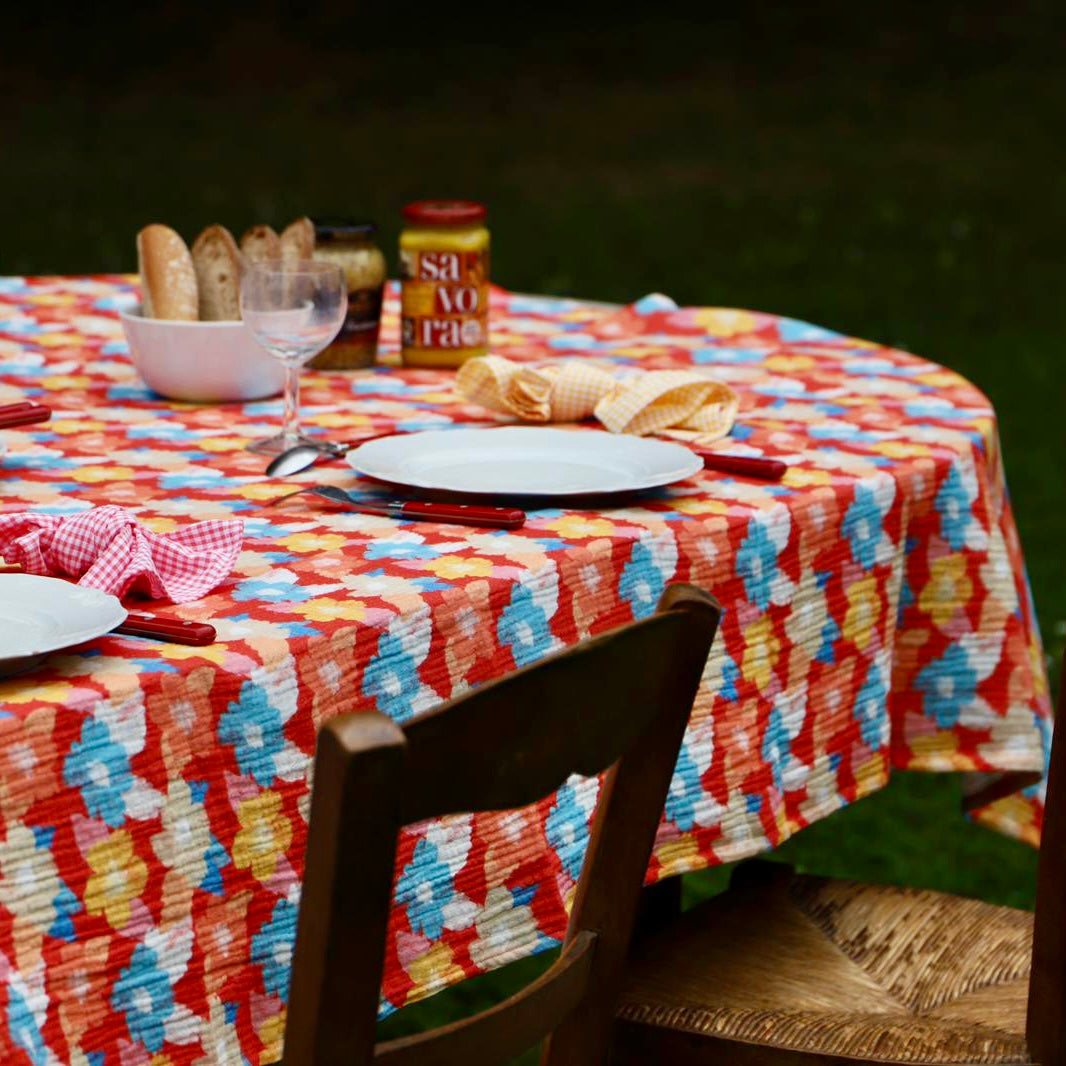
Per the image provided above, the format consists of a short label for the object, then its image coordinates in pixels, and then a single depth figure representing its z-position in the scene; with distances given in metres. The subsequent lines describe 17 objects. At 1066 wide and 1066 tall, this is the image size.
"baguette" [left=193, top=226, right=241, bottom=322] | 2.98
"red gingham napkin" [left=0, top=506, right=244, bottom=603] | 2.45
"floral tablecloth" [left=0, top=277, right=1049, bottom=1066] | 2.34
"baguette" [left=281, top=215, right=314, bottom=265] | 3.01
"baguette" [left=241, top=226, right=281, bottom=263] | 2.97
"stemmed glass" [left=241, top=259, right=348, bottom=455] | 2.77
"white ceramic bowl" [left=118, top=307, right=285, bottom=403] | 2.92
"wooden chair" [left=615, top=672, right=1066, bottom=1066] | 2.57
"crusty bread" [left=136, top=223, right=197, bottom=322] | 2.95
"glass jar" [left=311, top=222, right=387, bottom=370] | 3.04
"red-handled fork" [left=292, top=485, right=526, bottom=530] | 2.61
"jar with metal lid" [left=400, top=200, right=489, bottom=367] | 3.05
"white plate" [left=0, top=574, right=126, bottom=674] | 2.34
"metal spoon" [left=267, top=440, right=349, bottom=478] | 2.73
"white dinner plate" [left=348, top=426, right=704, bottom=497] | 2.67
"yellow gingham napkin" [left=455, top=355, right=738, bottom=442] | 2.85
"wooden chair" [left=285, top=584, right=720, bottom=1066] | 2.01
